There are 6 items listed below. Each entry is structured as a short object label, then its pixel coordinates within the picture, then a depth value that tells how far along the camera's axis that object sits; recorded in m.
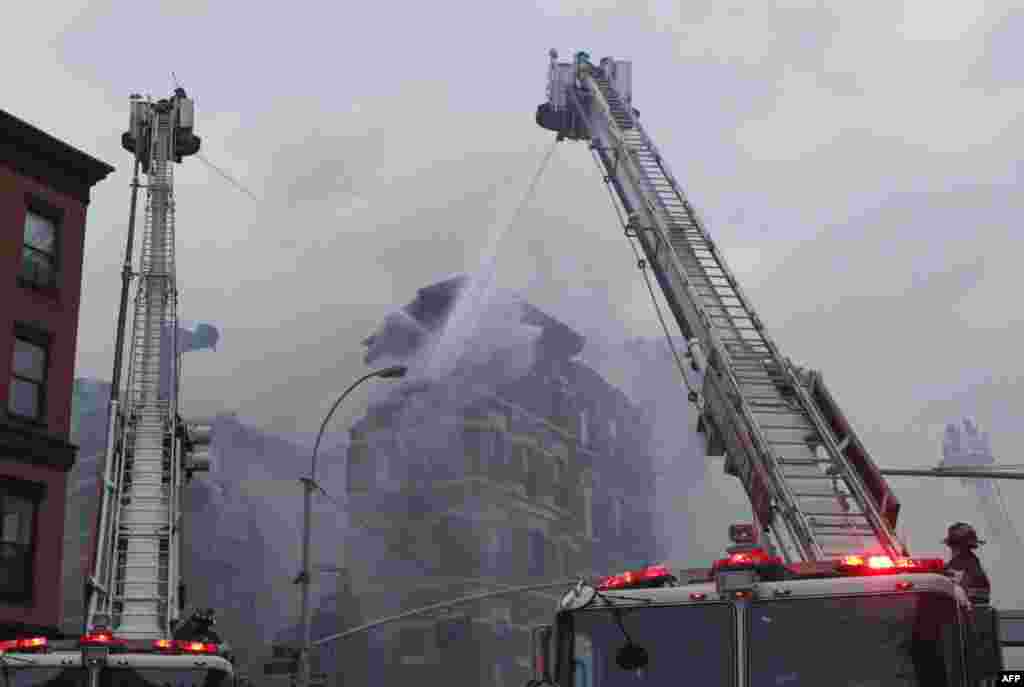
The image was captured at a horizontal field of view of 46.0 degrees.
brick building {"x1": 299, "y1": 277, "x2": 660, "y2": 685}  61.12
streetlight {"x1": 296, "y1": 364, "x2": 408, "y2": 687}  21.44
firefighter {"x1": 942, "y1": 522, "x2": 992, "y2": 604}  10.18
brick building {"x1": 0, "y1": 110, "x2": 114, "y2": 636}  26.06
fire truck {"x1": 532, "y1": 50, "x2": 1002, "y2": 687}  7.64
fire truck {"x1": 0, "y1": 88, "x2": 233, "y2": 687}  11.59
